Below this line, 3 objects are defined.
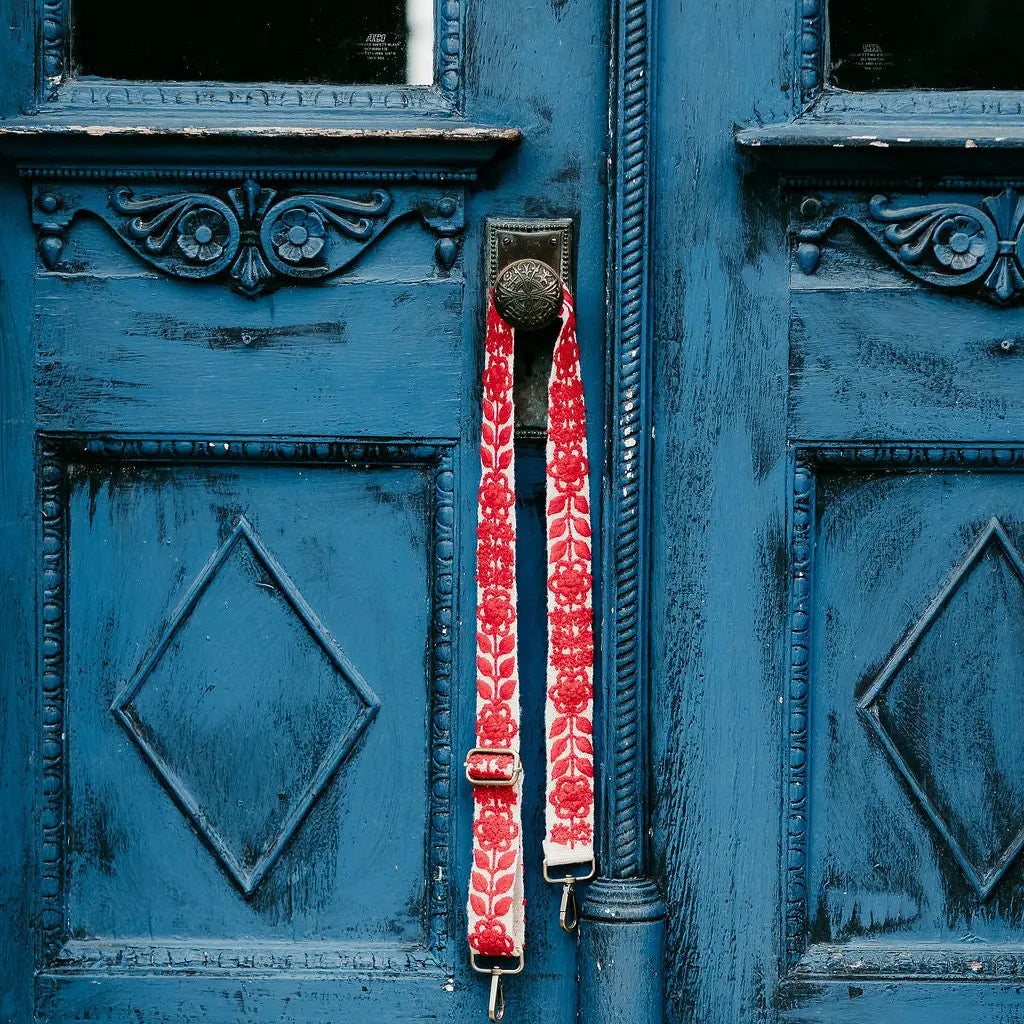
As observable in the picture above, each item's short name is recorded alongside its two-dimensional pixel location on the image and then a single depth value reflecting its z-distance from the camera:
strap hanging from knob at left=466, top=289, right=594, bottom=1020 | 3.50
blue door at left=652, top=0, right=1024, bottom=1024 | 3.54
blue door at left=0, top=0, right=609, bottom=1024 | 3.54
